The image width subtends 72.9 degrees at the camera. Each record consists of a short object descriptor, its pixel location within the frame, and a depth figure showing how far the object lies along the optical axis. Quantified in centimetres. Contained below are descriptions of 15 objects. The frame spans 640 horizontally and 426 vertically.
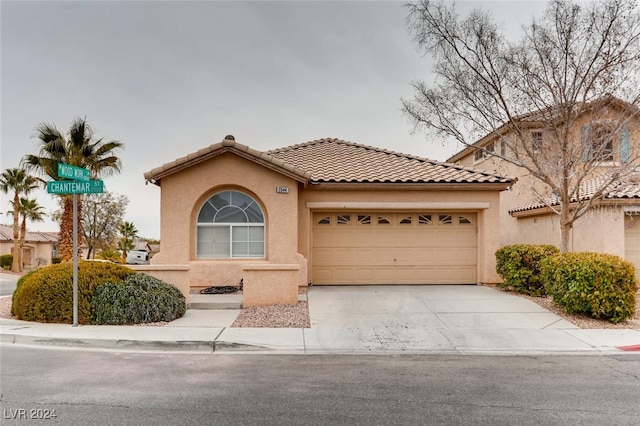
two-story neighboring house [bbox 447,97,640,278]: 1200
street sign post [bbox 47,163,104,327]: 863
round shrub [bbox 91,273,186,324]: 891
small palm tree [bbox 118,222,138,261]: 4270
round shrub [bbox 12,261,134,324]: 907
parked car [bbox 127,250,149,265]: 3506
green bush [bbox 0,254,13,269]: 3822
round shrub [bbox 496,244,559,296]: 1205
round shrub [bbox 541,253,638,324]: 921
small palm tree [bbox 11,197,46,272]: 3716
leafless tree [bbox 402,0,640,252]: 1152
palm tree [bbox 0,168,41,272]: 3503
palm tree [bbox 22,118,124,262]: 1800
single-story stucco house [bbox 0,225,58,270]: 4256
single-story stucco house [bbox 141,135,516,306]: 1234
